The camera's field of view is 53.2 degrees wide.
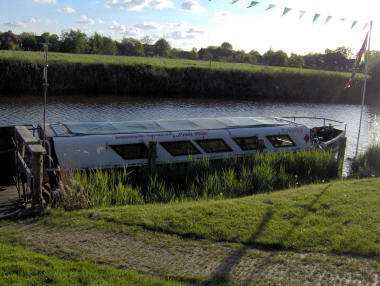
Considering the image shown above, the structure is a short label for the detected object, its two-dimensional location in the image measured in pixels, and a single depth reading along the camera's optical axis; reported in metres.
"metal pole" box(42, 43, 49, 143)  10.90
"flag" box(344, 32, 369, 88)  16.58
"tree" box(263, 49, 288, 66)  88.31
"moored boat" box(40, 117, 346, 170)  11.28
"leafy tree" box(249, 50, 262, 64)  114.03
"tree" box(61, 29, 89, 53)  77.69
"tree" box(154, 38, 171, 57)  114.69
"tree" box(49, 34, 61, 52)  81.81
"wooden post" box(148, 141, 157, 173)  11.55
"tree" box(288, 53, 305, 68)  87.44
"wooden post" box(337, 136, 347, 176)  15.20
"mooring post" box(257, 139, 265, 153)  13.58
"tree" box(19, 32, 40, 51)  91.12
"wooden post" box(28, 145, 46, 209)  8.22
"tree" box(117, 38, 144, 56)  97.32
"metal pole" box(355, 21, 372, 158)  16.51
